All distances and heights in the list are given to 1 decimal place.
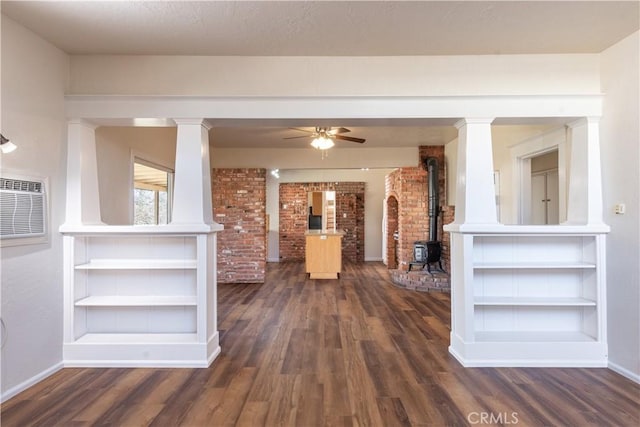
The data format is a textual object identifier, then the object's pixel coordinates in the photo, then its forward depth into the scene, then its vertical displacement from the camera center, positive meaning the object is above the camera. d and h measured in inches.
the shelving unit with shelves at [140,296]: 109.3 -29.8
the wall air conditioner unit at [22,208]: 88.5 +2.2
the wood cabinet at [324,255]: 269.1 -34.2
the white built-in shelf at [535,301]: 109.9 -30.8
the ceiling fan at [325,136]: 185.2 +46.2
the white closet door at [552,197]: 199.6 +10.9
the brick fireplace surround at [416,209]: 247.4 +4.3
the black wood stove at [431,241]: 240.8 -20.6
